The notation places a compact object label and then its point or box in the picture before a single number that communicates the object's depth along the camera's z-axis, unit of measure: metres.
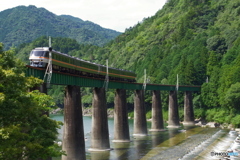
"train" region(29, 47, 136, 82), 50.34
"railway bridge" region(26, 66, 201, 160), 55.09
